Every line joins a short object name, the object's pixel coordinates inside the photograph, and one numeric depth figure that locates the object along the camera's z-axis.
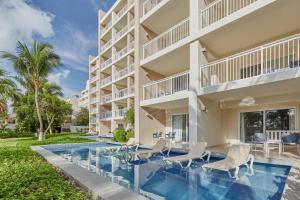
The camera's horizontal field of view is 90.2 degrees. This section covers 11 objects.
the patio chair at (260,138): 6.90
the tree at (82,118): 35.12
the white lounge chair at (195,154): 6.20
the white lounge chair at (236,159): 5.02
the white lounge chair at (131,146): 9.75
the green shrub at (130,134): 12.62
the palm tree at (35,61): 13.71
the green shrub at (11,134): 20.59
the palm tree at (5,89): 12.67
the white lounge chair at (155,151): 8.02
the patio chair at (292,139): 6.27
